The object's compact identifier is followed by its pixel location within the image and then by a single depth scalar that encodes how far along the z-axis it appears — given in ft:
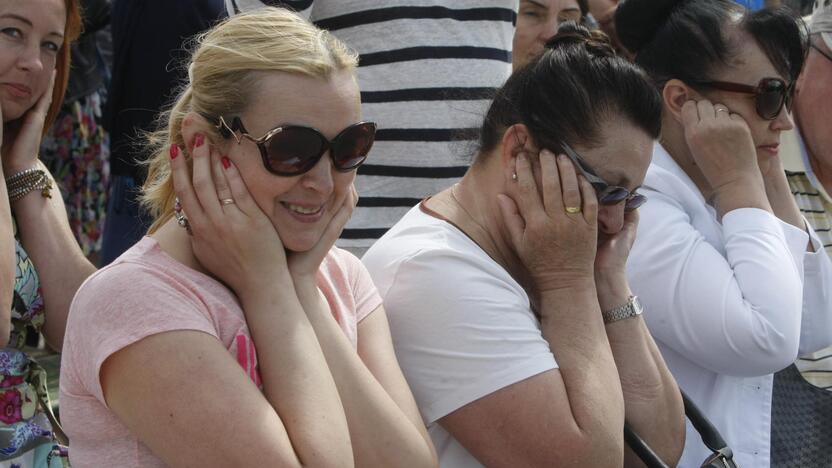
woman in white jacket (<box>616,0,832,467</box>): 17.94
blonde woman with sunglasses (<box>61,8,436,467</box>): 11.79
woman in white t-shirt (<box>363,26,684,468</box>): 14.51
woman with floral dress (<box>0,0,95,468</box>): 16.53
